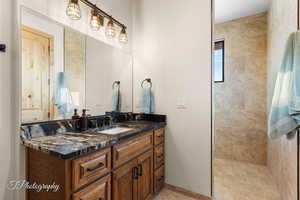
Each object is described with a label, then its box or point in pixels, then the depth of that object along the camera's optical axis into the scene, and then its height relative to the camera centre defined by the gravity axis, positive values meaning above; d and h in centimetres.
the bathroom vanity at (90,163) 89 -45
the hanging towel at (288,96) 105 +2
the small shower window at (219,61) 301 +76
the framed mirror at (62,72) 117 +26
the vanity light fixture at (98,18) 136 +83
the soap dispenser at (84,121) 145 -21
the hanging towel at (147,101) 207 -3
